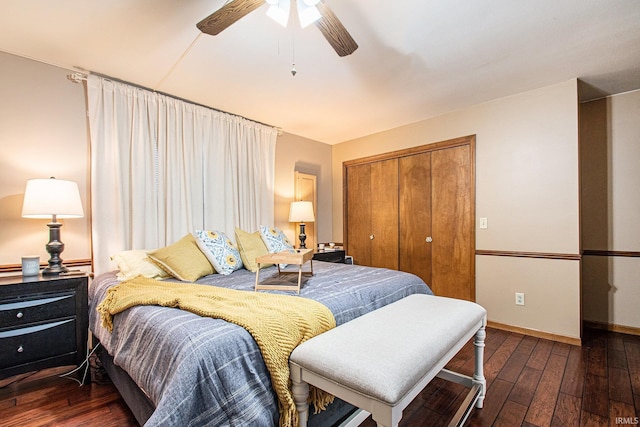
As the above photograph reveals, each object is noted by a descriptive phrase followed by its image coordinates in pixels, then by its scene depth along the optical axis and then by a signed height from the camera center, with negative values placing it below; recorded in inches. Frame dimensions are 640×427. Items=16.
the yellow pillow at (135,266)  86.0 -14.9
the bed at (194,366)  39.4 -22.6
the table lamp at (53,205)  77.4 +2.9
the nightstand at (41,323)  70.1 -26.5
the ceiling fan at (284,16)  57.3 +39.3
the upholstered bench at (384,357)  39.1 -21.4
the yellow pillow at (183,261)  86.5 -13.8
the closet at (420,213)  129.5 -0.2
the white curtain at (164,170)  97.0 +17.1
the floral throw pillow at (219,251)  95.0 -12.1
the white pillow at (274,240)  109.3 -9.8
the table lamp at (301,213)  144.6 +0.3
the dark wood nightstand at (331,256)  143.8 -21.1
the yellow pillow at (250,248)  100.1 -11.8
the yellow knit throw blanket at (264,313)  45.9 -17.6
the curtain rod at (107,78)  93.7 +45.0
